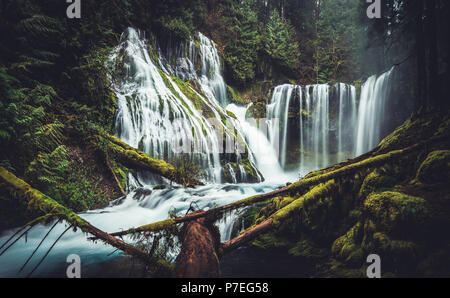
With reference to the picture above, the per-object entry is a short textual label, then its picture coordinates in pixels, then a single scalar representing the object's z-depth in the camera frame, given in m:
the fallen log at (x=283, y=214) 2.48
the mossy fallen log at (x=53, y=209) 2.30
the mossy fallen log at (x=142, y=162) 6.84
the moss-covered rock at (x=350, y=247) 2.60
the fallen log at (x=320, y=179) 2.55
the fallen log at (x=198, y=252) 1.90
